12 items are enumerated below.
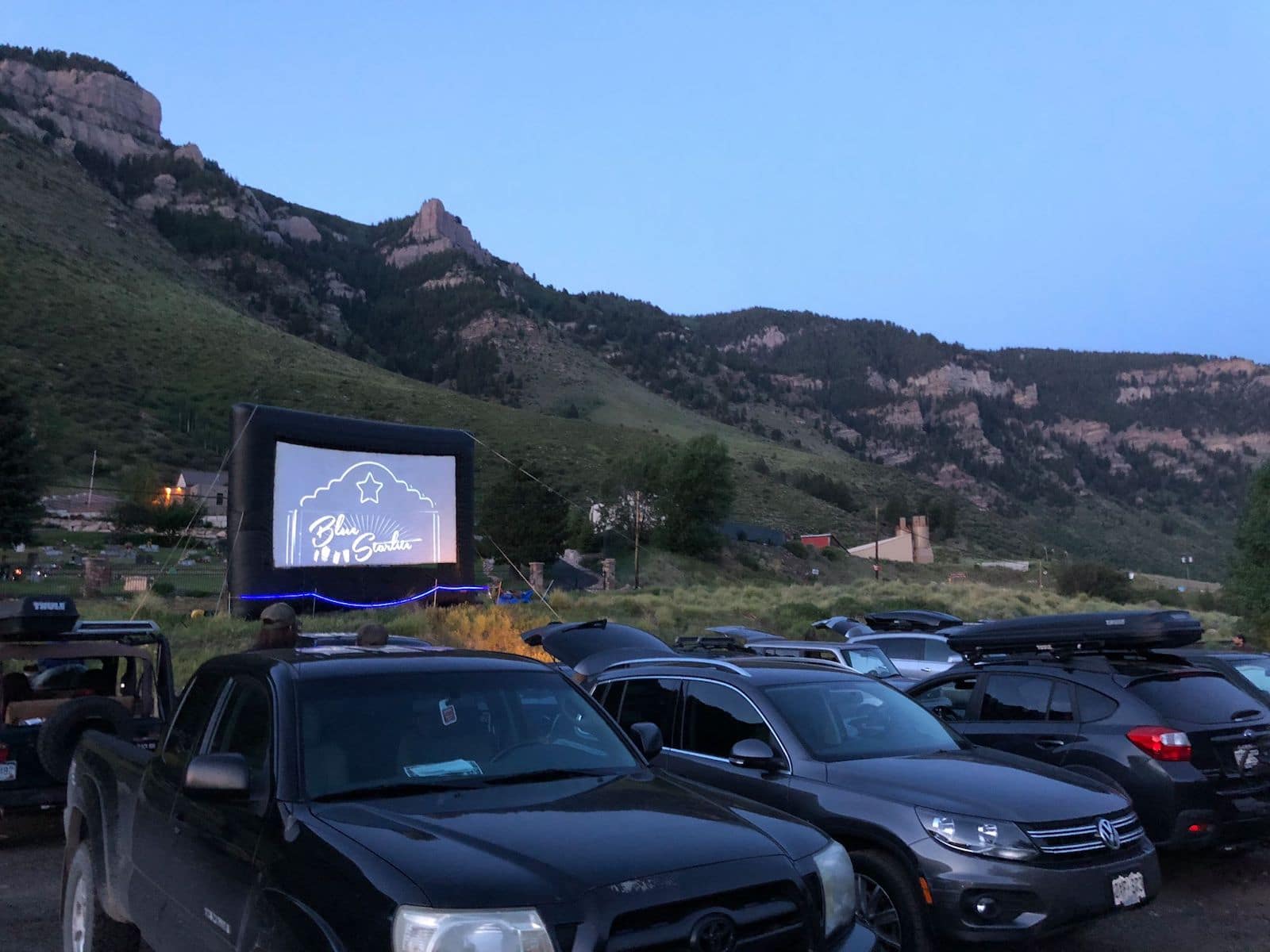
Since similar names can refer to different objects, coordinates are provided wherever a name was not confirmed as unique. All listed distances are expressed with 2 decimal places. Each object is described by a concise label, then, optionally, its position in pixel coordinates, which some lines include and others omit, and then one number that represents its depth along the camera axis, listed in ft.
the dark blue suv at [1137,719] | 22.31
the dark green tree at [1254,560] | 115.85
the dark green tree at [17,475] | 122.11
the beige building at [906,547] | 238.27
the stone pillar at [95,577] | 94.02
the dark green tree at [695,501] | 179.63
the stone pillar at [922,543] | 240.53
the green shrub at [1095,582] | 186.09
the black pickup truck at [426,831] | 9.98
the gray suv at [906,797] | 16.78
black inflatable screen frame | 71.15
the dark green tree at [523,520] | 157.07
